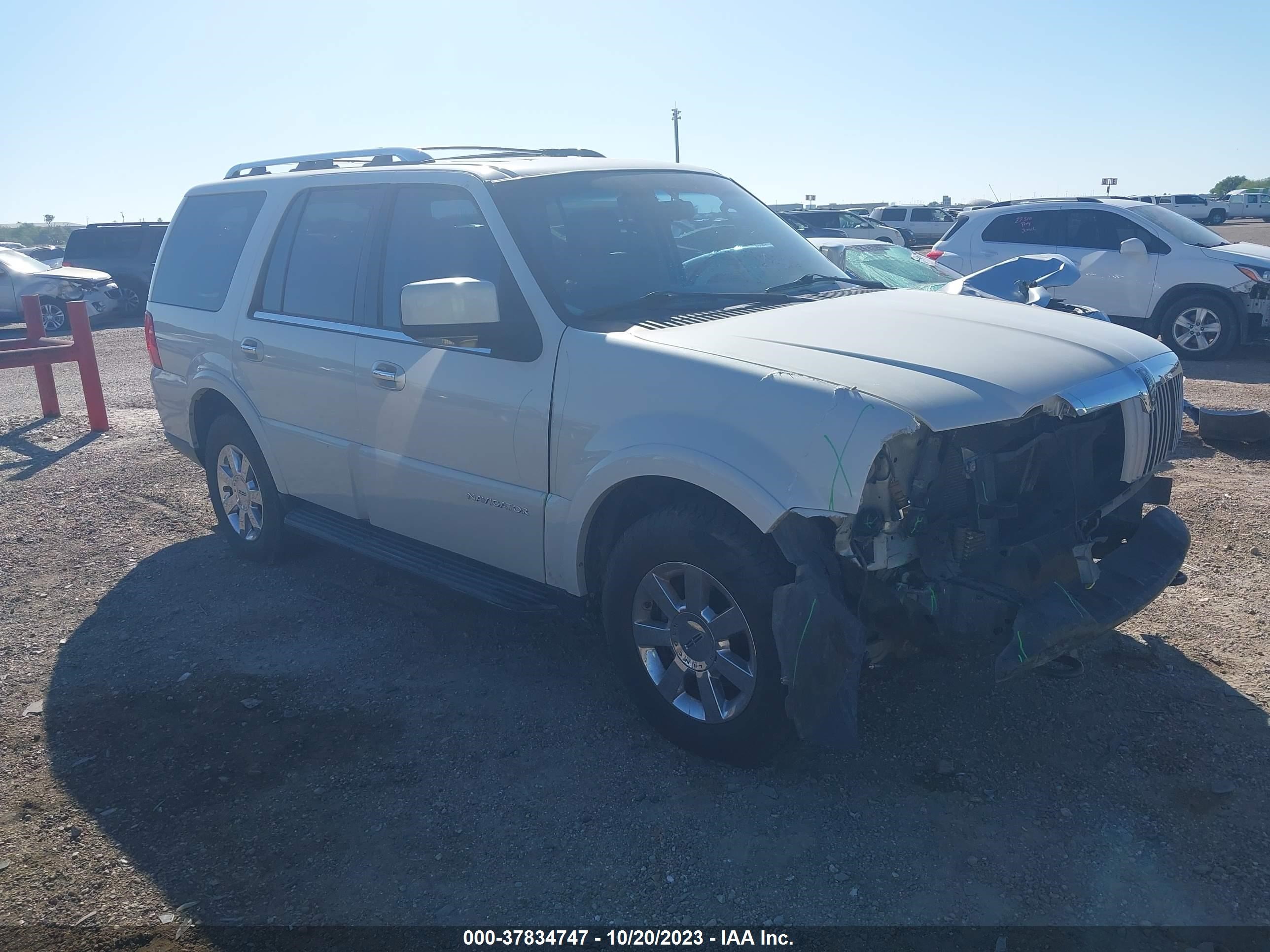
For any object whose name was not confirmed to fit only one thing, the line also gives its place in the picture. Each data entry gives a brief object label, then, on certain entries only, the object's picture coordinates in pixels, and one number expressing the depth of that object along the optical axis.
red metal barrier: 9.34
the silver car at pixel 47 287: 18.30
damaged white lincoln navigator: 3.06
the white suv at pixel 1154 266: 10.91
